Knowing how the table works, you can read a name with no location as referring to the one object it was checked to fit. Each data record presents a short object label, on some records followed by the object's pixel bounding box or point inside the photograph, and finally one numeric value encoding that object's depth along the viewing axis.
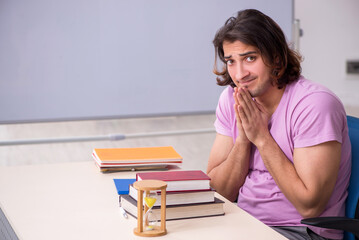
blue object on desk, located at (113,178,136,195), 2.19
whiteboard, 3.48
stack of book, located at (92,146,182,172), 2.58
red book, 2.08
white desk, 2.00
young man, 2.29
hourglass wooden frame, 1.95
